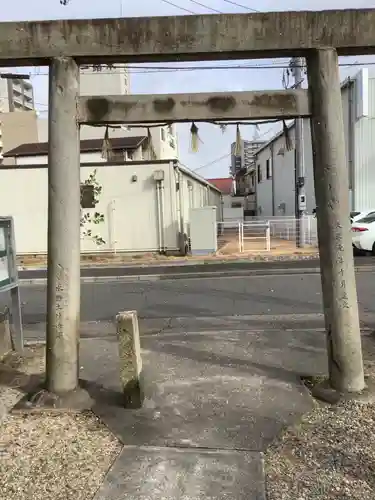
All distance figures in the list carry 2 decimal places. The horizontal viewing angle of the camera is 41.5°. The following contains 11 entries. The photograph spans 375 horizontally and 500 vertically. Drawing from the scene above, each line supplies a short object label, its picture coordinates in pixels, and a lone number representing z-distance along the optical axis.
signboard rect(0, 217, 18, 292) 6.25
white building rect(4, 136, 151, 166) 23.84
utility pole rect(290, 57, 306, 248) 19.94
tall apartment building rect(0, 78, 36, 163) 39.69
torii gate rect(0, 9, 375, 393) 4.59
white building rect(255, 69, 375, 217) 22.28
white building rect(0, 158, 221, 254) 19.56
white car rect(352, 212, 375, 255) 17.41
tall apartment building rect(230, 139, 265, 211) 48.69
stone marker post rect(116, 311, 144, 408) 4.51
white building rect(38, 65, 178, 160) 35.31
